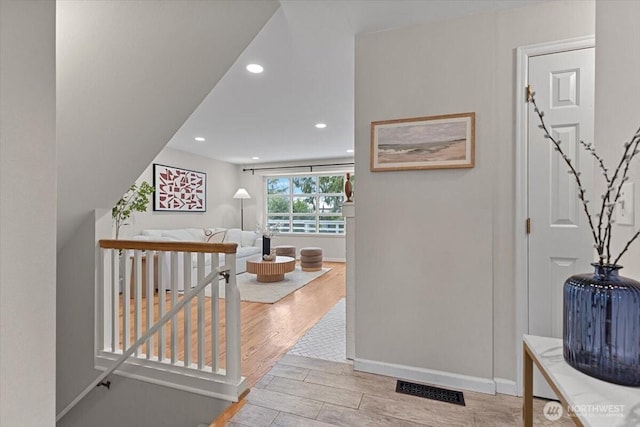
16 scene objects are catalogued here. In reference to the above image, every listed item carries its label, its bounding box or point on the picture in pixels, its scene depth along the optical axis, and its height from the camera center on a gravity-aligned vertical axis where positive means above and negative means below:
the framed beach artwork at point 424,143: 1.91 +0.44
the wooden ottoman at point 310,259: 6.09 -0.92
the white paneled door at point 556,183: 1.72 +0.16
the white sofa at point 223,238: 4.91 -0.52
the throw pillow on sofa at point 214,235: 5.39 -0.43
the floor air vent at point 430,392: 1.79 -1.07
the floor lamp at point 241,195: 7.38 +0.40
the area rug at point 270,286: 4.09 -1.12
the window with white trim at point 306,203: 7.53 +0.22
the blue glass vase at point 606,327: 0.75 -0.29
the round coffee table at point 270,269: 4.80 -0.90
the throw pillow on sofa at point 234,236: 6.29 -0.50
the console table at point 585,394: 0.63 -0.41
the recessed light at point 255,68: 2.67 +1.25
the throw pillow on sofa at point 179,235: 5.06 -0.40
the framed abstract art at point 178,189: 5.59 +0.42
